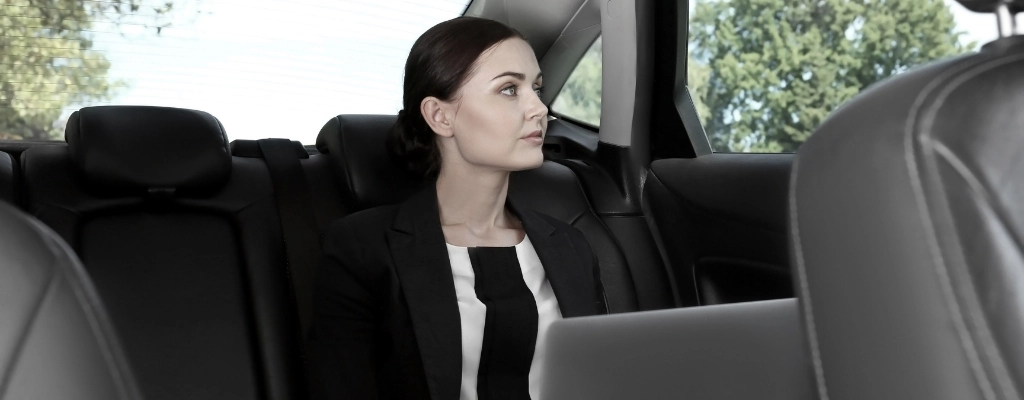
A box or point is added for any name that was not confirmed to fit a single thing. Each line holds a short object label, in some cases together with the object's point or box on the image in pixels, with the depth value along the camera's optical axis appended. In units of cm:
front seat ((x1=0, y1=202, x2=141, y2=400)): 59
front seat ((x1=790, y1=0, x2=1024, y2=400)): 49
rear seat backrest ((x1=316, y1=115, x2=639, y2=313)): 196
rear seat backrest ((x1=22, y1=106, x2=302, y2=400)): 181
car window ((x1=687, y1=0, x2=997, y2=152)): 162
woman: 173
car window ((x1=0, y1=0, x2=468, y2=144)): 271
